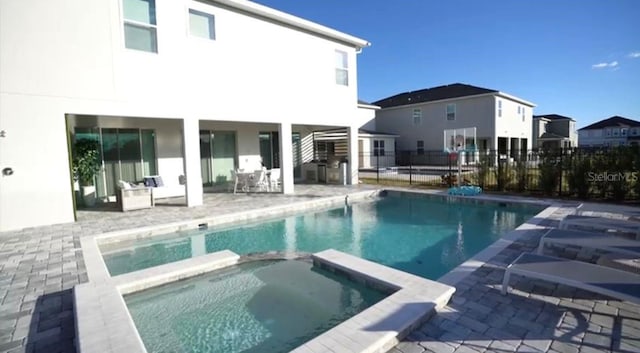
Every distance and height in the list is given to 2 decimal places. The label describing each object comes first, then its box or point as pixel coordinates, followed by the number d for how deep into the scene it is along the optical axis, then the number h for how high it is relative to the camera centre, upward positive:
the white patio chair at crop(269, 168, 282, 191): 13.79 -0.72
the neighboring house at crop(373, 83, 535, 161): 24.77 +3.44
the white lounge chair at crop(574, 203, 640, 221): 7.59 -1.52
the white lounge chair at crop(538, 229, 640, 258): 4.39 -1.33
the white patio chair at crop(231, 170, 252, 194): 12.94 -0.67
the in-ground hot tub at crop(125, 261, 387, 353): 3.56 -1.95
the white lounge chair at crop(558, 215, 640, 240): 5.63 -1.35
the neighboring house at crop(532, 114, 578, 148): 35.16 +2.81
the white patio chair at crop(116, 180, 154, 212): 9.32 -0.88
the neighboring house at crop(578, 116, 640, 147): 47.78 +3.18
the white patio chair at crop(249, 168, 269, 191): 12.95 -0.70
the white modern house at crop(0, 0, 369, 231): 7.32 +2.26
